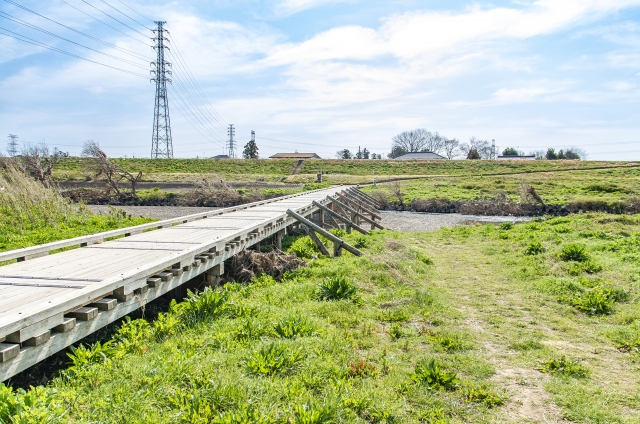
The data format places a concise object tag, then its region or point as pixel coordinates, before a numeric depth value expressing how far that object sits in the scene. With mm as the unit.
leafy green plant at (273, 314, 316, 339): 5082
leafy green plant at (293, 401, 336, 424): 3296
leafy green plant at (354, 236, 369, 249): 11577
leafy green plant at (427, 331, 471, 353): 5367
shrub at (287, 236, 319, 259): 10648
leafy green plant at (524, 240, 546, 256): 10845
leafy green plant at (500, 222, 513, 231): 16266
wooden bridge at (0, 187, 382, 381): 3557
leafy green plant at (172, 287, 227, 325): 5582
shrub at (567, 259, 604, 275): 8883
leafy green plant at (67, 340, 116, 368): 4082
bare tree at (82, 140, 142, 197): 30438
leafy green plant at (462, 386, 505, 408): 4082
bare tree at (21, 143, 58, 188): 29344
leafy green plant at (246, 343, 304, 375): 4125
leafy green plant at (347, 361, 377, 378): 4375
